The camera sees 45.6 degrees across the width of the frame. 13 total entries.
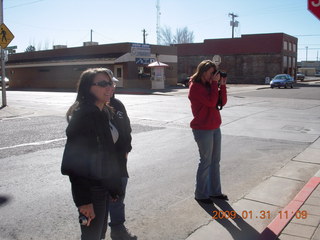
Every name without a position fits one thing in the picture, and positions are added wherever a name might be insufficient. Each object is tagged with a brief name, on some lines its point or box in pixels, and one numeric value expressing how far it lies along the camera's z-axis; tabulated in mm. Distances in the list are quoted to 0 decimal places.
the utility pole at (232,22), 66188
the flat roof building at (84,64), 36219
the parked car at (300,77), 65562
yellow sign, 17734
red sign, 4188
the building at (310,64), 137500
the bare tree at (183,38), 95062
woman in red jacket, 4578
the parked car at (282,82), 39625
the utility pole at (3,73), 18422
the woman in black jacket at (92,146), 2635
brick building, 53438
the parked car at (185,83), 41556
